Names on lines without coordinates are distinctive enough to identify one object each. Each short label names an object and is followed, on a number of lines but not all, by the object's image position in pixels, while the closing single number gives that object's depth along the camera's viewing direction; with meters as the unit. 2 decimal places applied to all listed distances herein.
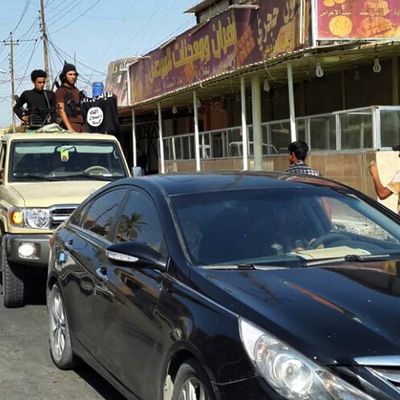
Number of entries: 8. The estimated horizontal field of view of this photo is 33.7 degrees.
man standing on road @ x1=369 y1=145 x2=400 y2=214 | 7.16
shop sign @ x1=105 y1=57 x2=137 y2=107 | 23.36
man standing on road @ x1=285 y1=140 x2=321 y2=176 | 7.31
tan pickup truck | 7.01
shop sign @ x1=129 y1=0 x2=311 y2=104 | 12.19
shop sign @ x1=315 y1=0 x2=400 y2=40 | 11.54
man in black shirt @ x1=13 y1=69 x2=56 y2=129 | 10.37
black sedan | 2.64
